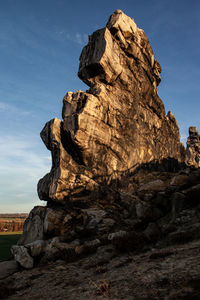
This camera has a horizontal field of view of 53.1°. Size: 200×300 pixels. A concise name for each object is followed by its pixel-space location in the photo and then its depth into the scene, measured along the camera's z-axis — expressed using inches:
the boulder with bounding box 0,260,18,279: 660.6
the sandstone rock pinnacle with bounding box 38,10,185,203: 1440.7
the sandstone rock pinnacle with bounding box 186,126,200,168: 4291.8
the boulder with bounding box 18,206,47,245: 1150.9
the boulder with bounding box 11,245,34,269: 702.9
